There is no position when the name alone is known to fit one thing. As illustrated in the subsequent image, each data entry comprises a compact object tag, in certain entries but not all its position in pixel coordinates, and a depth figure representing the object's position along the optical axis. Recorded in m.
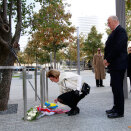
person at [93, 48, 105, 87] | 8.87
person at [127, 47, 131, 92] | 6.75
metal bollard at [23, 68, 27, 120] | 3.53
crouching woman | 3.72
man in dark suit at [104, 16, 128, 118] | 3.50
